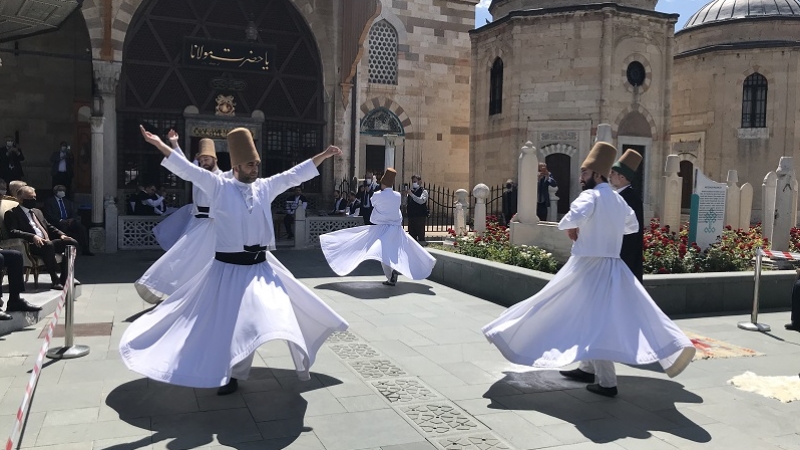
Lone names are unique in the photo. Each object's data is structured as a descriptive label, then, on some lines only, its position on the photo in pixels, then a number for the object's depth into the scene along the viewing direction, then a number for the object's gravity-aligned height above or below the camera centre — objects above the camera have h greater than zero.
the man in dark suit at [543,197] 17.06 -0.12
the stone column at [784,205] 11.84 -0.12
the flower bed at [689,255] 9.73 -0.92
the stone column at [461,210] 17.94 -0.57
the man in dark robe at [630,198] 6.10 -0.03
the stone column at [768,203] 13.12 -0.10
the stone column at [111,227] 15.23 -1.11
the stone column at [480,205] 16.42 -0.37
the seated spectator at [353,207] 18.21 -0.57
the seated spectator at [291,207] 17.61 -0.61
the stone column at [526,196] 11.74 -0.08
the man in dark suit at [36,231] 8.04 -0.69
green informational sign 10.87 -0.42
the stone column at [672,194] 12.82 +0.04
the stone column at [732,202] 15.16 -0.10
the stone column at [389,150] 19.27 +1.15
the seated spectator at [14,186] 8.39 -0.11
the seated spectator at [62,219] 11.86 -0.79
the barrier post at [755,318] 8.07 -1.55
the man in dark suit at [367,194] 16.91 -0.18
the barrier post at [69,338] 6.16 -1.55
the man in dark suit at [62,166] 16.95 +0.35
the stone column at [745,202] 16.45 -0.11
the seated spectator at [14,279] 7.16 -1.14
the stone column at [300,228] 16.45 -1.10
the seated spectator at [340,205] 18.28 -0.52
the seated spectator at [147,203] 16.02 -0.54
